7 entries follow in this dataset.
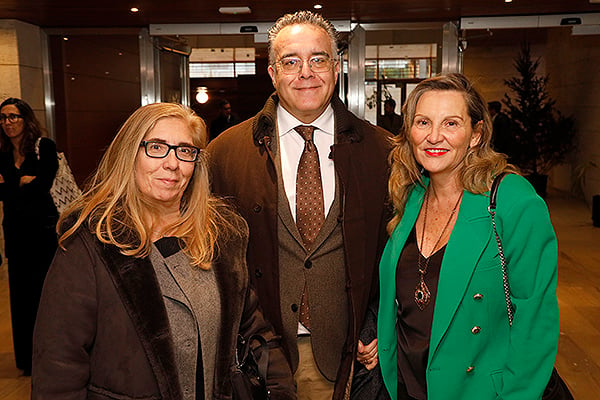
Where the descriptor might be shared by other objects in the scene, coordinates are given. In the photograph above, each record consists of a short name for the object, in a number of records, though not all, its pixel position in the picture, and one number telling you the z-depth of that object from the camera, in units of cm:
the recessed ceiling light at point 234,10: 684
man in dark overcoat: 224
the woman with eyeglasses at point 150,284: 153
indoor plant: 1140
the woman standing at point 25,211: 404
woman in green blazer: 177
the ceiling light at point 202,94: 855
